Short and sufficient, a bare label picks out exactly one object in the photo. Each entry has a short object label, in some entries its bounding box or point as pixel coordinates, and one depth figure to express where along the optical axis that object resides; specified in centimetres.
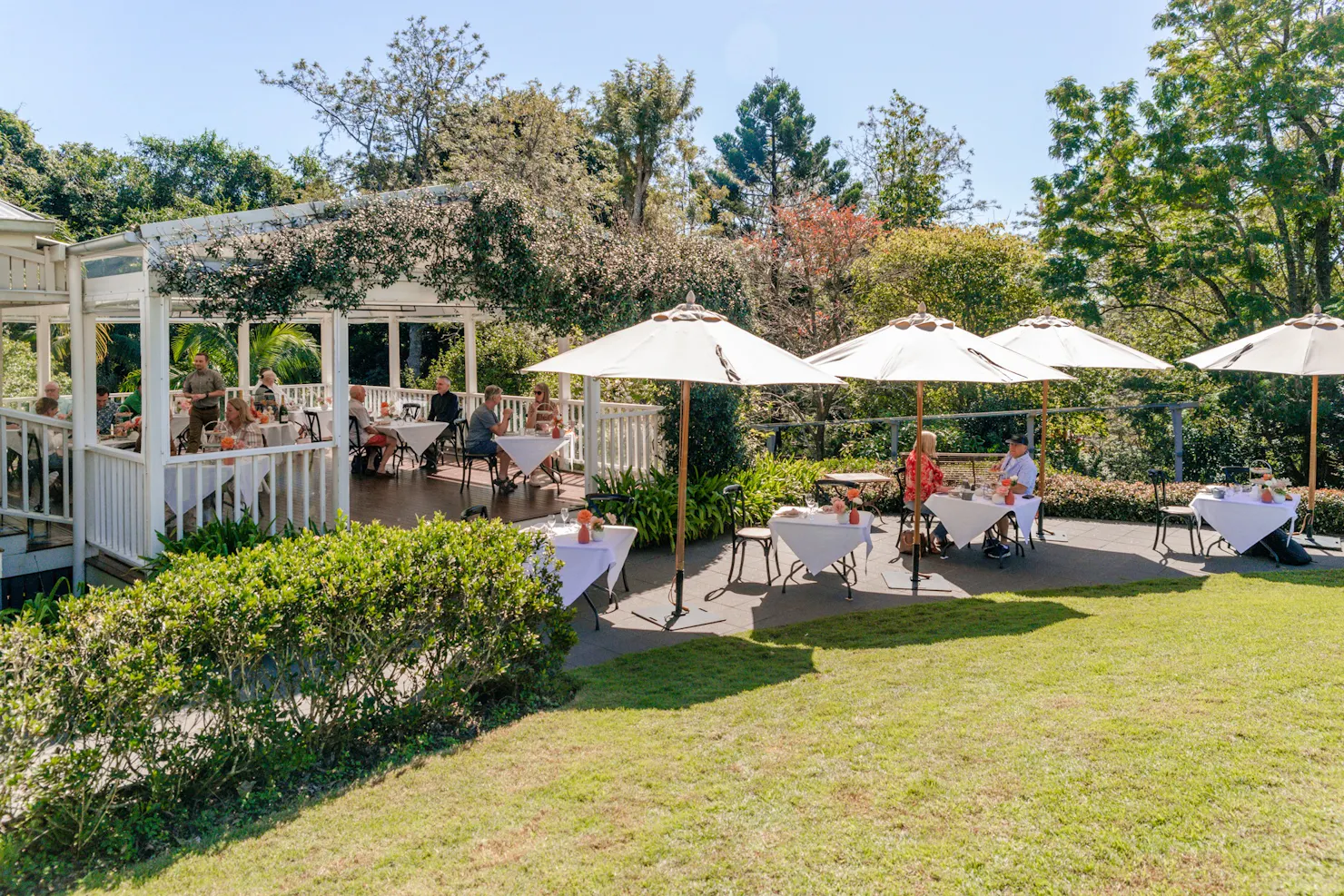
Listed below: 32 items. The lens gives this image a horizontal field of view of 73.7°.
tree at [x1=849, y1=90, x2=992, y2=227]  2583
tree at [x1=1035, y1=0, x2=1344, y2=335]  1304
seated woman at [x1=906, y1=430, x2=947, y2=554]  877
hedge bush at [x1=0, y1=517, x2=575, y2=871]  364
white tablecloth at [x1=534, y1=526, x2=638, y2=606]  655
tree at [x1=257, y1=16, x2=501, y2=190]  2356
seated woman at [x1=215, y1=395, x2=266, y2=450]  838
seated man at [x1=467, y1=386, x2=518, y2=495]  1073
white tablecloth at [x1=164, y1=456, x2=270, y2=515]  726
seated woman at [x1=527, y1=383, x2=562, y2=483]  1125
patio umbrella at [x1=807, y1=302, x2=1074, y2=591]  701
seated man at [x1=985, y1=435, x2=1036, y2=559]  872
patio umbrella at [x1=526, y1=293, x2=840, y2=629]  624
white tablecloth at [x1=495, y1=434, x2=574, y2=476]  1032
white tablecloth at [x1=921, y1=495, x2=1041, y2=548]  814
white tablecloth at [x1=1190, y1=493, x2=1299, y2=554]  828
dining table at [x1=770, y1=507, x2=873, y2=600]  728
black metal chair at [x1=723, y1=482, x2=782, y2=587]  761
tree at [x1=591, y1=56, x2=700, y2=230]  2278
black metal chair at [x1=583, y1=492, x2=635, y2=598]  787
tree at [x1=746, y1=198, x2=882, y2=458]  1667
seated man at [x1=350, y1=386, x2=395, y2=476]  1238
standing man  1001
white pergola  688
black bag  826
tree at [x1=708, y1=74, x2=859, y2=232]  3341
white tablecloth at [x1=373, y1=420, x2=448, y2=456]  1180
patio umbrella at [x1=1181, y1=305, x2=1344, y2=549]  845
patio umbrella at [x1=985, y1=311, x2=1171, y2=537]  902
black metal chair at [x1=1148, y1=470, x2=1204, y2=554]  887
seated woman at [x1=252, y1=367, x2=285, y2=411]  1274
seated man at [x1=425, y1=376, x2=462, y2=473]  1279
